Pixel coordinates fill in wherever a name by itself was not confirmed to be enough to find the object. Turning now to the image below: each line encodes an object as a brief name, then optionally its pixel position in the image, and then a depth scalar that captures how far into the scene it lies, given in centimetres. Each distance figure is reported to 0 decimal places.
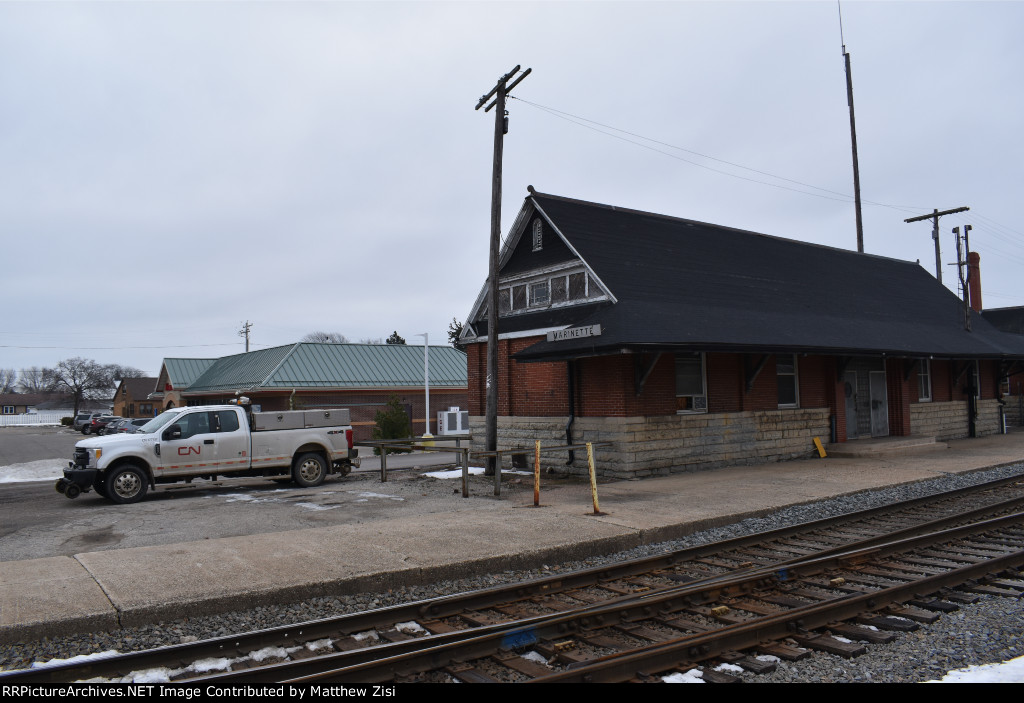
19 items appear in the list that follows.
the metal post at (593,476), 1129
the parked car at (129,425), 3500
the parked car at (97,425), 5156
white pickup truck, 1410
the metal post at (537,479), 1212
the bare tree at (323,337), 10594
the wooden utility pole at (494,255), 1634
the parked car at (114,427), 3722
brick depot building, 1612
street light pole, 3634
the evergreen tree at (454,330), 7481
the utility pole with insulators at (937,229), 2944
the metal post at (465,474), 1357
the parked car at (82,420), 5726
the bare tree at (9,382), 15075
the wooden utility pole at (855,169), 3509
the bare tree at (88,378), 11669
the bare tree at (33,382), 15100
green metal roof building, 3697
